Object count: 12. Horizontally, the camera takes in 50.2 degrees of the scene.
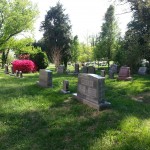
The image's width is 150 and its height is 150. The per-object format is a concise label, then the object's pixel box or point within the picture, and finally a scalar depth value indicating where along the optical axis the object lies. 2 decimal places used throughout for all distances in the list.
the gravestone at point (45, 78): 8.64
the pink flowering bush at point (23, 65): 16.24
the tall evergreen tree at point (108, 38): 26.54
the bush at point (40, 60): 18.46
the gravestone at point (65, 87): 7.78
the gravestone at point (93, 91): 5.66
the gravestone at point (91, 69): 12.83
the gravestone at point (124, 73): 11.53
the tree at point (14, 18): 18.20
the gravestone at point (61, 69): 16.30
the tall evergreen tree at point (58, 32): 26.03
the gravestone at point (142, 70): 16.15
